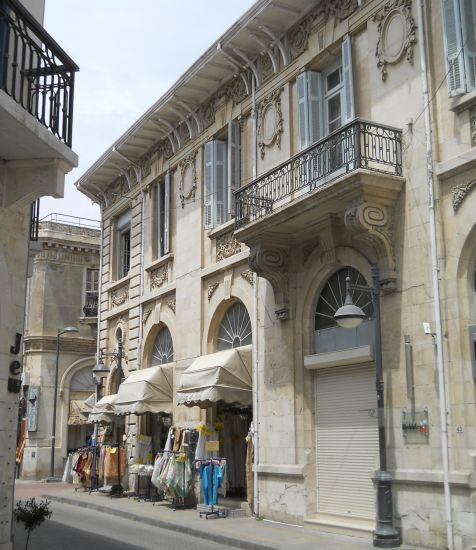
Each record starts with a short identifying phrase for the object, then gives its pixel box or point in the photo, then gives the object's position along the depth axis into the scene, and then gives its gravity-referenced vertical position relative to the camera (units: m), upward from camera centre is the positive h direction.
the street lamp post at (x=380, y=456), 11.23 -0.41
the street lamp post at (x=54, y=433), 30.83 -0.11
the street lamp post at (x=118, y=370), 20.64 +1.77
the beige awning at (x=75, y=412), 33.78 +0.82
